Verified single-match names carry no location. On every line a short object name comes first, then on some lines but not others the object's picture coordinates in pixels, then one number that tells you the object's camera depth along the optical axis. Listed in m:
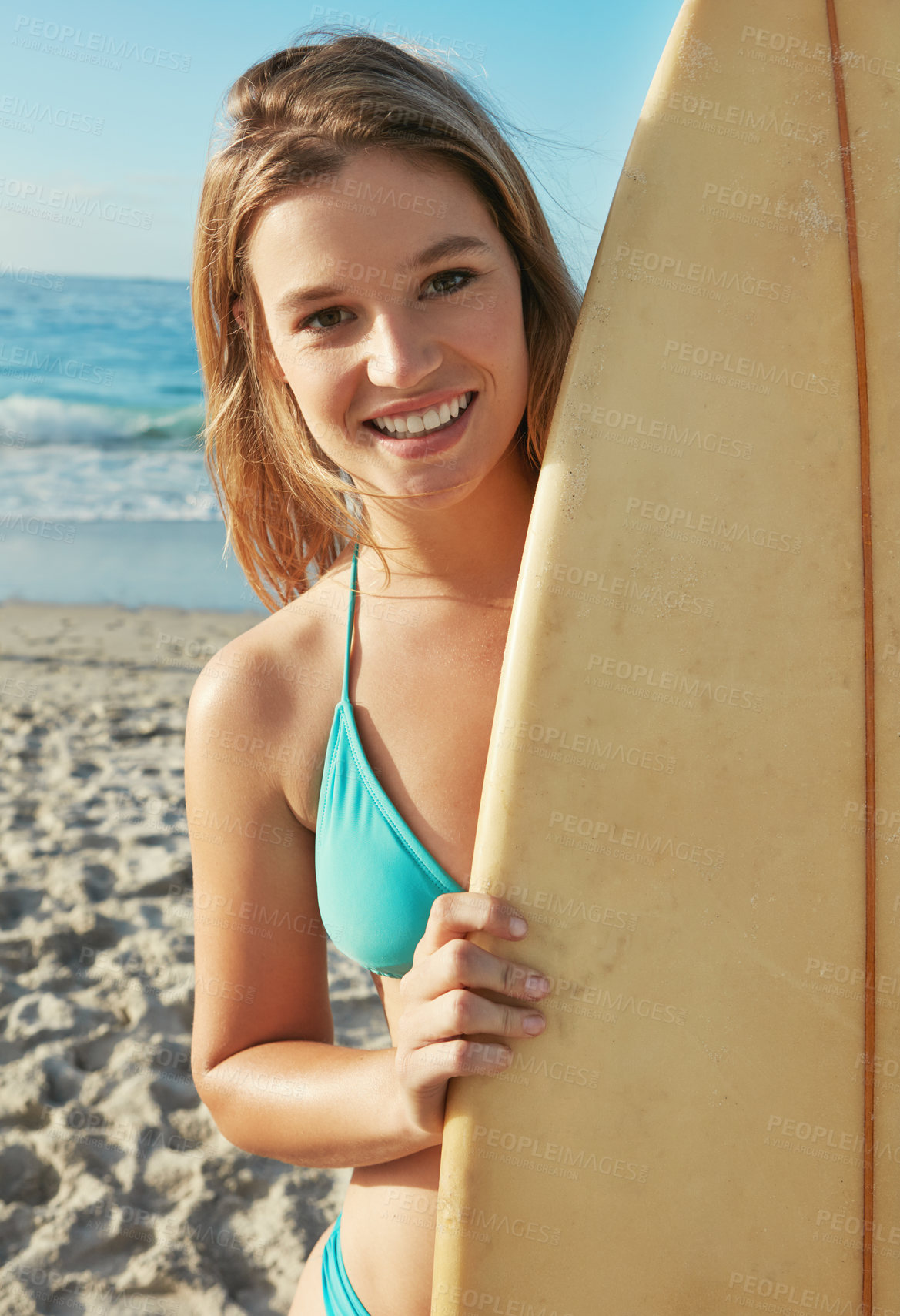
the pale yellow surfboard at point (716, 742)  1.29
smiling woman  1.23
